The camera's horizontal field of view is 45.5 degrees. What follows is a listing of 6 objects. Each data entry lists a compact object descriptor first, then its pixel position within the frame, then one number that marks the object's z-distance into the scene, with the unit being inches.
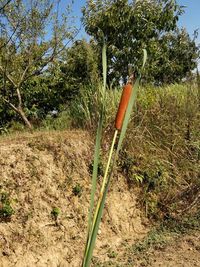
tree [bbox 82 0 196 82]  253.7
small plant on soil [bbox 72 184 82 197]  127.5
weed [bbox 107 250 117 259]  115.9
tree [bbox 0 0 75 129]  187.5
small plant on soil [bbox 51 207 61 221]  115.8
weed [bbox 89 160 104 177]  136.9
